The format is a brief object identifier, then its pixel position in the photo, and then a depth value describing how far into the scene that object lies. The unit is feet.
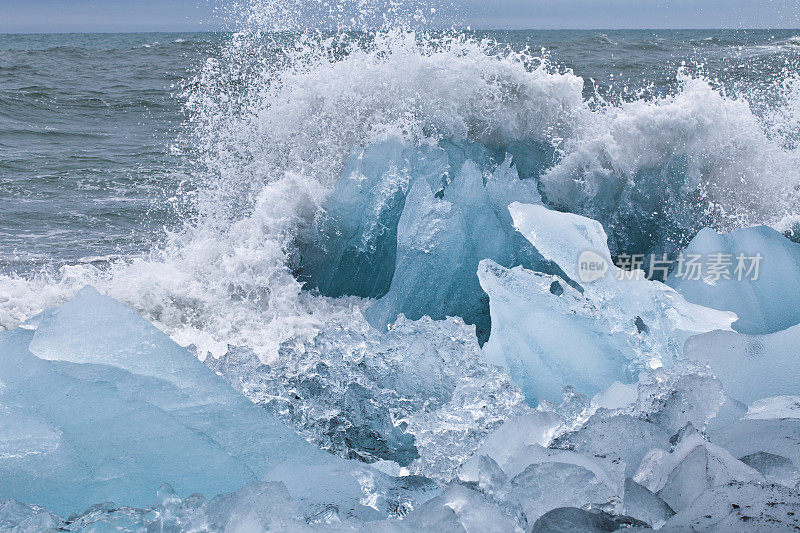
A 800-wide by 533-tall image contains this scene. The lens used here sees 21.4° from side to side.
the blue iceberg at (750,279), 43.11
